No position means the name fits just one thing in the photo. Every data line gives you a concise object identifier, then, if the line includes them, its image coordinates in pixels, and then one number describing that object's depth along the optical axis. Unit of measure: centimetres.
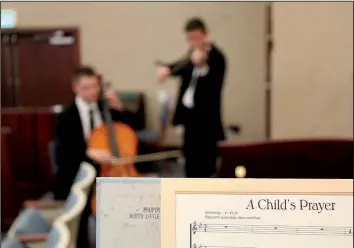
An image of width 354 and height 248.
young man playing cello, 505
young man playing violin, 561
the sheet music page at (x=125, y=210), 131
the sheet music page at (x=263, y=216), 122
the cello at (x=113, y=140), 510
